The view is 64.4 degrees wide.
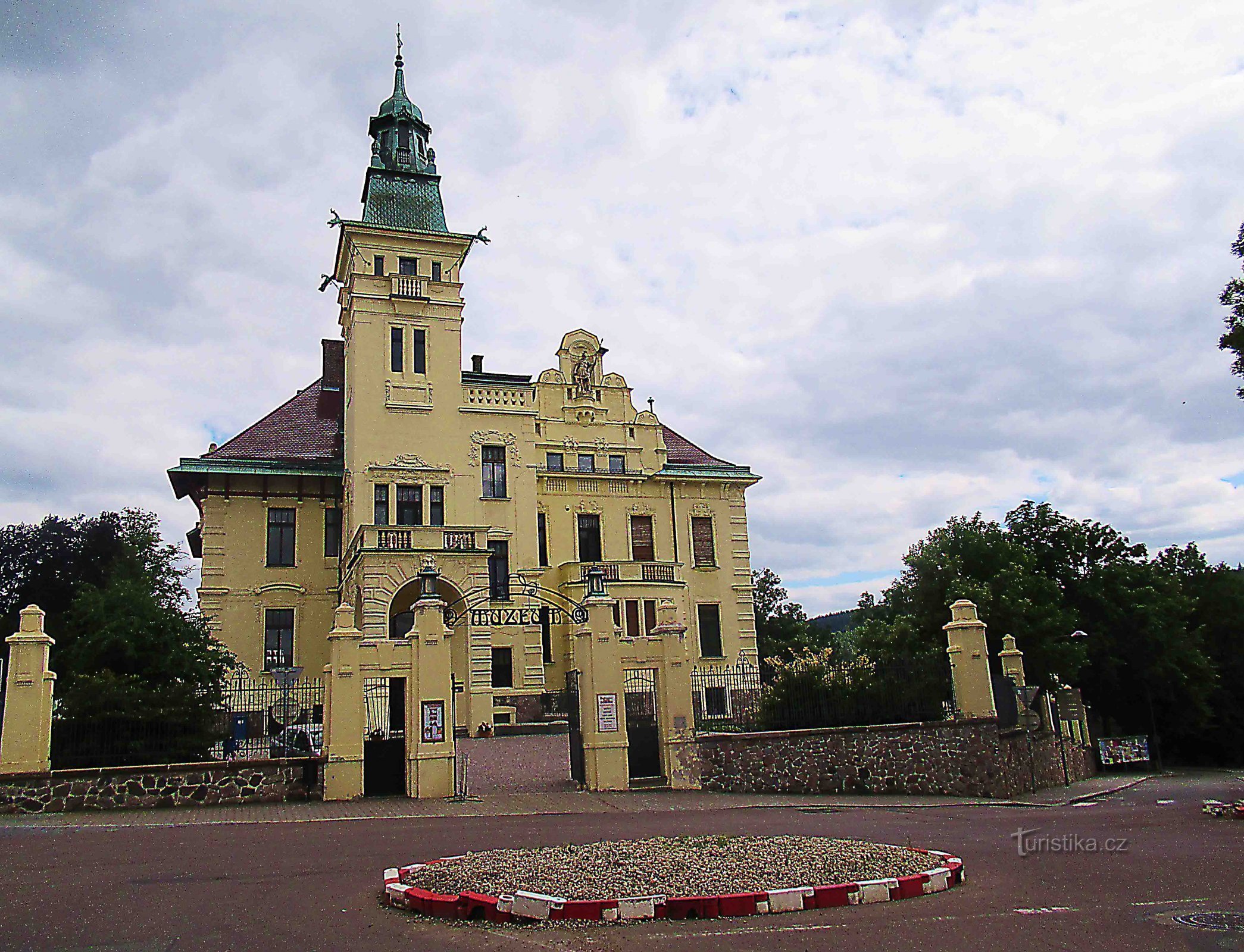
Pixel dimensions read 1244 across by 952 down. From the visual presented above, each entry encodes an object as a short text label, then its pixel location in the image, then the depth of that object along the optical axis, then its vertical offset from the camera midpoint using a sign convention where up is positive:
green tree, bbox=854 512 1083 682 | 35.97 +2.92
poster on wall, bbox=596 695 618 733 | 19.88 -0.28
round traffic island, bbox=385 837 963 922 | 7.83 -1.57
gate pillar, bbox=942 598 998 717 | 19.41 +0.18
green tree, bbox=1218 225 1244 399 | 17.09 +5.80
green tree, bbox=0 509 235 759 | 18.69 +2.59
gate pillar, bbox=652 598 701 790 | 19.95 -0.54
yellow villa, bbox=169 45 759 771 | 35.56 +8.07
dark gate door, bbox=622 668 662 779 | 20.31 -0.55
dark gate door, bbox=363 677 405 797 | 18.86 -0.53
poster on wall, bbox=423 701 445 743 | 18.88 -0.25
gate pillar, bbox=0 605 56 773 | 17.52 +0.40
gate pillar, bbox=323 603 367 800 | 18.33 -0.28
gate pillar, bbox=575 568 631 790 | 19.64 -0.01
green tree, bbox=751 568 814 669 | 65.25 +4.77
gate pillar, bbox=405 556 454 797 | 18.69 +0.02
